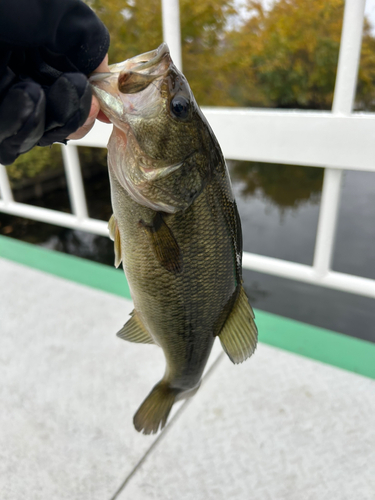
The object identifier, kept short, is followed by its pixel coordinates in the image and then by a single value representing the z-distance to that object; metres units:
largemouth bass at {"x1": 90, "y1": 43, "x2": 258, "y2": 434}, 0.27
